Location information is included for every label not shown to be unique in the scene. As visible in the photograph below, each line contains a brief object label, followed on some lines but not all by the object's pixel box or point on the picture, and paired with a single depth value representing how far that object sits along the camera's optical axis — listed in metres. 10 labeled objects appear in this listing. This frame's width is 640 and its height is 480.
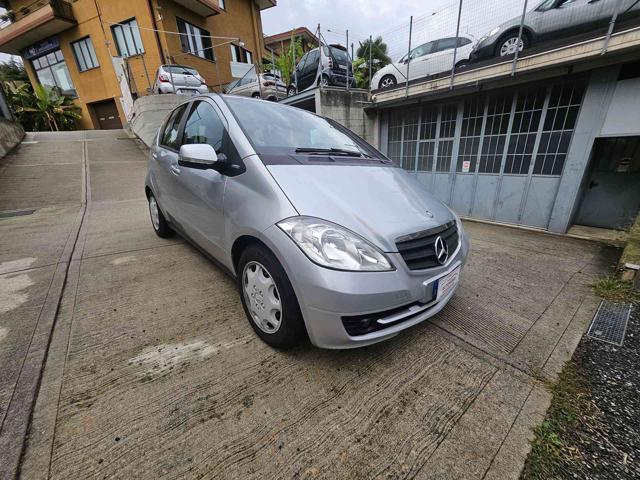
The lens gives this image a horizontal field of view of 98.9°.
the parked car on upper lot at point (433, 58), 6.31
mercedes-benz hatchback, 1.42
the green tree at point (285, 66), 11.41
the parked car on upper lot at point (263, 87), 10.20
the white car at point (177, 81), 10.48
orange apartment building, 12.90
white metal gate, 4.79
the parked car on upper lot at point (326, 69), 7.60
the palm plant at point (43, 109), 15.11
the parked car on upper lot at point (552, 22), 4.00
